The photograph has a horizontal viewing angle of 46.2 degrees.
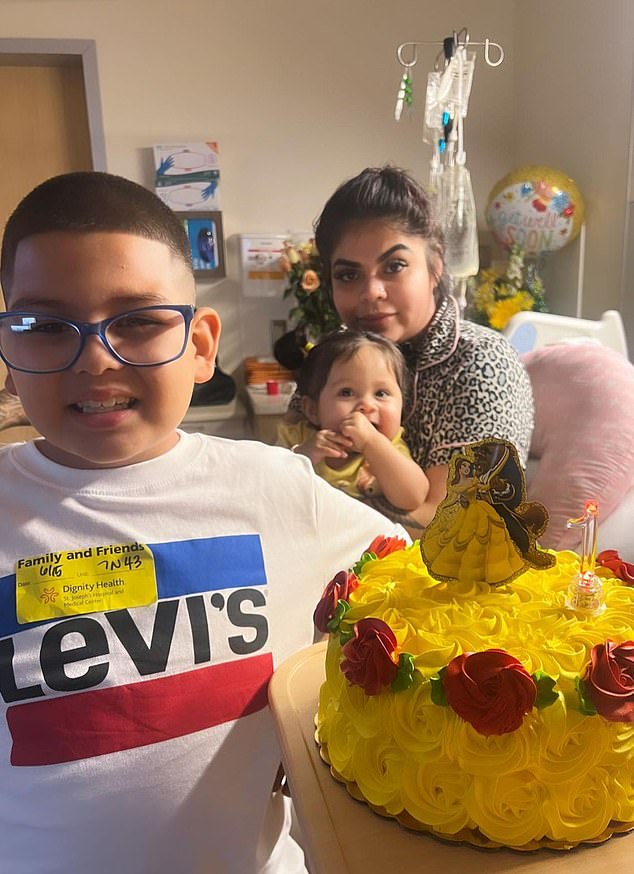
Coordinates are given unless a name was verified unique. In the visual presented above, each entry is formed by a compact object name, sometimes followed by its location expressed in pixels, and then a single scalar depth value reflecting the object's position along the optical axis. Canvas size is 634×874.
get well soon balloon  2.99
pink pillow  1.61
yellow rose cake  0.57
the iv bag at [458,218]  2.41
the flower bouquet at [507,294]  3.04
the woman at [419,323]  1.30
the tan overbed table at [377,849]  0.55
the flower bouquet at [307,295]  3.21
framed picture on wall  3.46
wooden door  3.40
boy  0.77
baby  1.27
